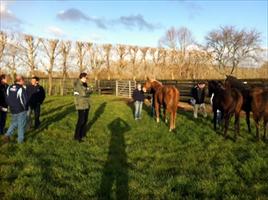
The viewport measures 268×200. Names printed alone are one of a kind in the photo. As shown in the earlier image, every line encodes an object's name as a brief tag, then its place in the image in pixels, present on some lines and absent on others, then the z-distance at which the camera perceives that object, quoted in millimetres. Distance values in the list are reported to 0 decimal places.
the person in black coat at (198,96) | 9608
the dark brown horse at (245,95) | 7003
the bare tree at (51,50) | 26249
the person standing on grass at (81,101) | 6377
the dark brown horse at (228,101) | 6739
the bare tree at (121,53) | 29788
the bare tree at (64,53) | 27270
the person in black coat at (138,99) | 10058
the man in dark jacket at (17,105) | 5874
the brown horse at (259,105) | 6393
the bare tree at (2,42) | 24978
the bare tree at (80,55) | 28573
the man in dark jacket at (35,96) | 7893
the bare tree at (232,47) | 23704
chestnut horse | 8149
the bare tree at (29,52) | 25236
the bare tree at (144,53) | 30123
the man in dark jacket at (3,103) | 6886
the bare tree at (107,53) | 29855
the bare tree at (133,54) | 29997
